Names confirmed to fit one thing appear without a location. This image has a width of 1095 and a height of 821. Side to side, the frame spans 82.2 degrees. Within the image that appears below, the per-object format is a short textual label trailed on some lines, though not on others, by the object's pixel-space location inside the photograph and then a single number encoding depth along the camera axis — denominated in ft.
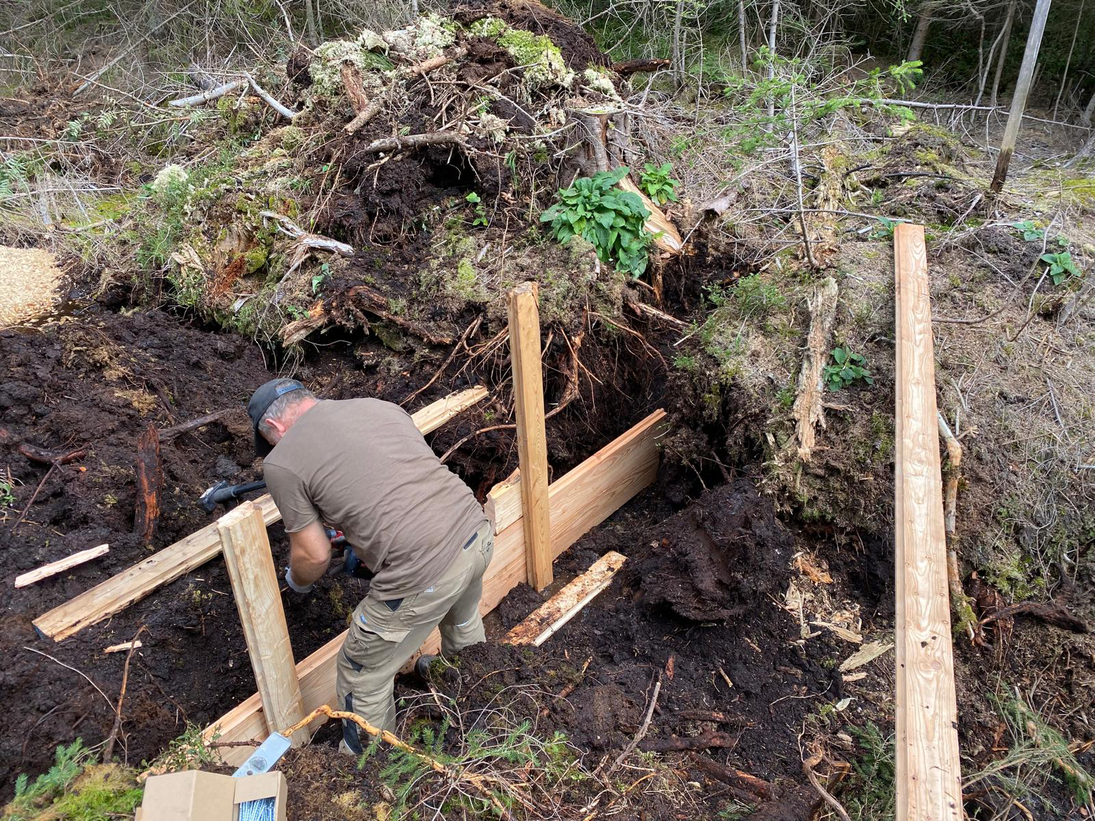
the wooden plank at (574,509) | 8.83
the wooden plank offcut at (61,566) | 8.68
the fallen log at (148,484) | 10.00
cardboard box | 5.13
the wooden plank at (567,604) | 10.40
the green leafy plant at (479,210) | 14.07
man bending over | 7.59
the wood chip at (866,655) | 9.36
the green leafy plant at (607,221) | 13.30
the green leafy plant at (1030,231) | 12.76
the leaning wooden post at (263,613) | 6.73
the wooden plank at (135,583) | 8.22
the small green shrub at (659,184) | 15.08
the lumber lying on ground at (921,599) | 5.73
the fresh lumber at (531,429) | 8.95
